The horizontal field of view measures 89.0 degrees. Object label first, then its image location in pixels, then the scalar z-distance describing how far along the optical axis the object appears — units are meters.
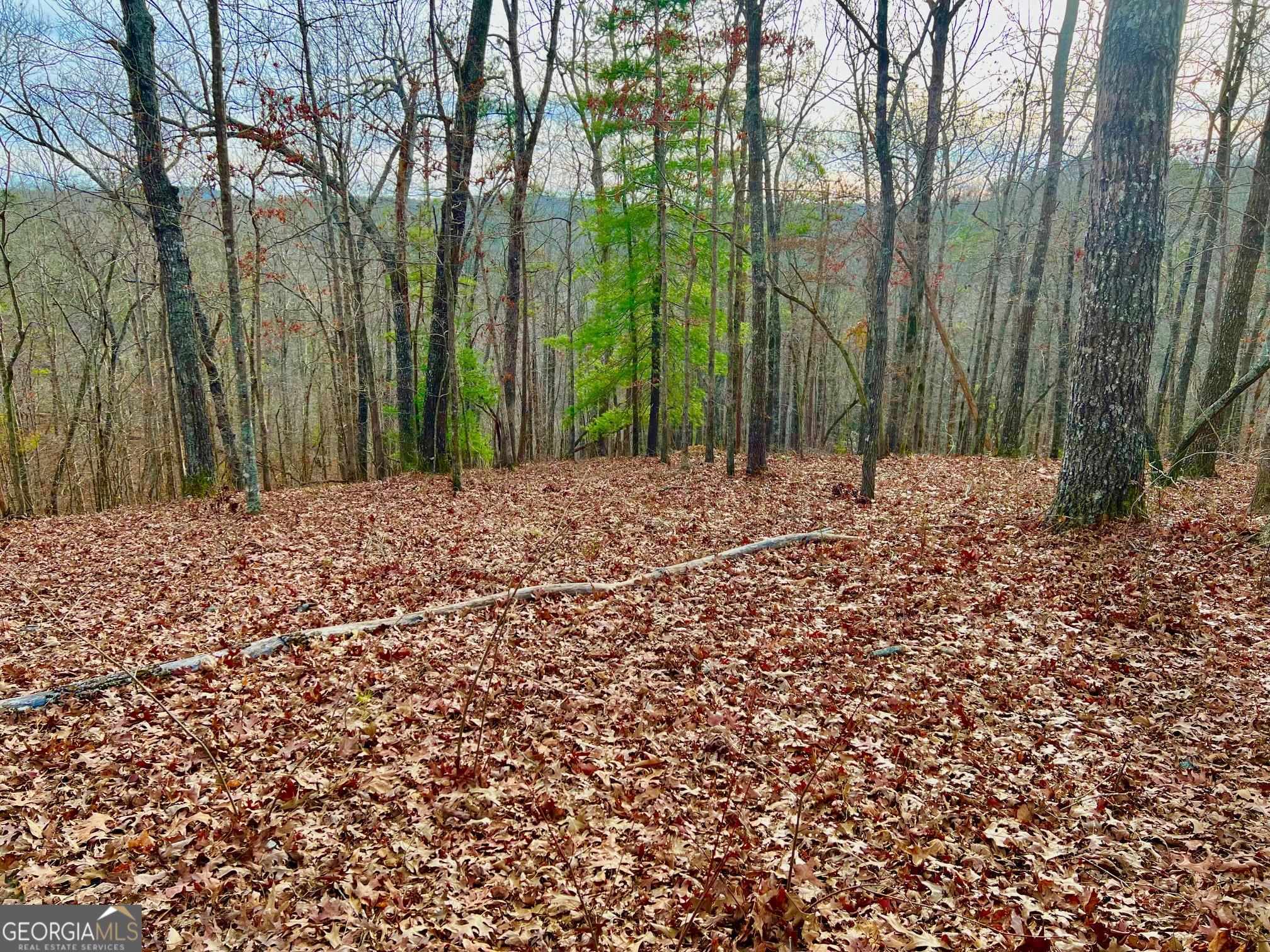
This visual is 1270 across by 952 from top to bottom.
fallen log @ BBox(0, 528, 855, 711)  4.76
